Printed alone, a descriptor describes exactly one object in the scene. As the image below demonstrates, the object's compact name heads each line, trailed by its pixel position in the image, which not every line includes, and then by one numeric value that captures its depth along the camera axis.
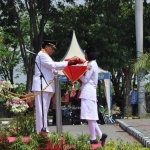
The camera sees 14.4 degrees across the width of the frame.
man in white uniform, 10.59
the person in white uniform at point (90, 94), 10.60
